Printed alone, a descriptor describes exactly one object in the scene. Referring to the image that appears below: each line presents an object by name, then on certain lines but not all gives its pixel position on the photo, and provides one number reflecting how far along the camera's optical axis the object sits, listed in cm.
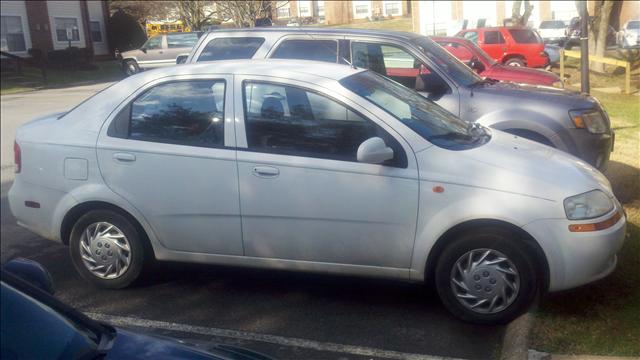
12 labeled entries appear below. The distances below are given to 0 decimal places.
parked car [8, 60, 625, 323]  509
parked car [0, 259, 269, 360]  260
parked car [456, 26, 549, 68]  2775
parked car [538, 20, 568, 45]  4345
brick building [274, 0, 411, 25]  5958
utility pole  1066
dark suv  774
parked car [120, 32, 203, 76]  2473
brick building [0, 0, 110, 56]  3753
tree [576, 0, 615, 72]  2314
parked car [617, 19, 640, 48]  1933
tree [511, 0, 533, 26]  4019
